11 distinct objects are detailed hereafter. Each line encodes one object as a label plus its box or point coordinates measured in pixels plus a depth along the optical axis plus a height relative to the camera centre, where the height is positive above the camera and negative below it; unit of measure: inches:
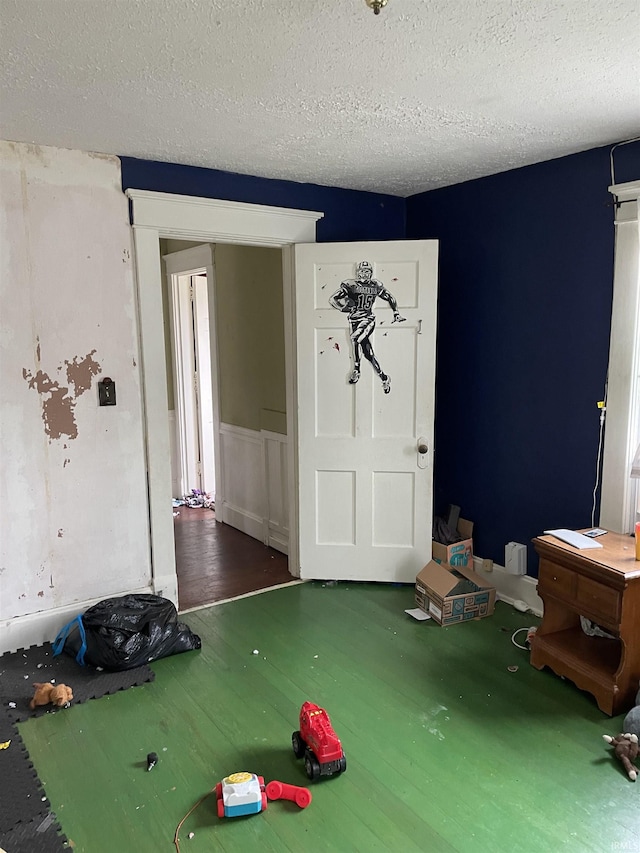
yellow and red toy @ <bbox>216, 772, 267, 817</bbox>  81.4 -59.6
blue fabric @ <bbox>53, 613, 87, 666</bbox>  122.1 -58.4
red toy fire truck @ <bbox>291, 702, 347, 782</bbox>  87.6 -57.9
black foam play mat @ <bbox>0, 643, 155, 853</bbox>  79.1 -61.7
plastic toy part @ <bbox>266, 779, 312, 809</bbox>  83.4 -60.7
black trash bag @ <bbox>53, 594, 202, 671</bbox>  116.5 -56.2
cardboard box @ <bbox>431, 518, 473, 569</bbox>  153.8 -53.6
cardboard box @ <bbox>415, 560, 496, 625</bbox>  134.8 -56.3
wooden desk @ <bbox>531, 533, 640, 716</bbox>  100.2 -47.0
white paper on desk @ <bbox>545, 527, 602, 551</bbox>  110.8 -36.8
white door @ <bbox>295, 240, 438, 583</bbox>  147.8 -17.1
